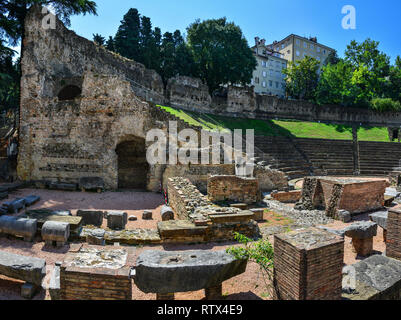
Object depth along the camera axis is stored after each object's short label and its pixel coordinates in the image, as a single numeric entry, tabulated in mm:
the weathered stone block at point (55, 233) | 6770
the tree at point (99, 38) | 35969
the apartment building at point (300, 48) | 57312
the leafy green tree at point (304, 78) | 44941
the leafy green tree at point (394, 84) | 44697
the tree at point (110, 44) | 34219
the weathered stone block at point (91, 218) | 8883
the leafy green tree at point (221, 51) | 34875
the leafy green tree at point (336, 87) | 42344
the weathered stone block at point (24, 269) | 4617
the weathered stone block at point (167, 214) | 9861
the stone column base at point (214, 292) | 4477
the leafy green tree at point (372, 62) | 43906
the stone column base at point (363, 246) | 6828
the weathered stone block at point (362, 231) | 6688
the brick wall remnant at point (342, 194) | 10797
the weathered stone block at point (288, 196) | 14688
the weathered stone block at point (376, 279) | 4484
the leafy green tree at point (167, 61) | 34906
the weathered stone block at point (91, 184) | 14930
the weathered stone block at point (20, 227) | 6891
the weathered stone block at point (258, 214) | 10461
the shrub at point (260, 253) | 4645
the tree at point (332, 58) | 56625
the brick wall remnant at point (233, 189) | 12414
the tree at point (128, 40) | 33781
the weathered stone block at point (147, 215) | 10141
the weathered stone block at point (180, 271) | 4027
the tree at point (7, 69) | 16609
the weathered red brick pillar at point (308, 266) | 3920
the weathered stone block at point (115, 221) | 8734
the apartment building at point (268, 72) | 54750
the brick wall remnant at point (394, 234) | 5770
